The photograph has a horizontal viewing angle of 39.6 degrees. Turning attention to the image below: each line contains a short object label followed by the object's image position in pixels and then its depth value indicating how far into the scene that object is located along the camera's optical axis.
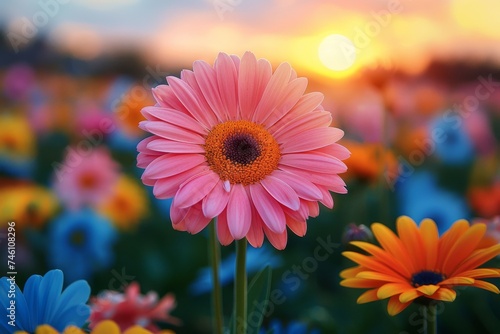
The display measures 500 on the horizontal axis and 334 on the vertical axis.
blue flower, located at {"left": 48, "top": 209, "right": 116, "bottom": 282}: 0.83
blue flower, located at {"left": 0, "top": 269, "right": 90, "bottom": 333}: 0.36
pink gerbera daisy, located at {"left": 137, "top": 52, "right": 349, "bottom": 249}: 0.36
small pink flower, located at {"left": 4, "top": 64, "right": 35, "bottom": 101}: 1.37
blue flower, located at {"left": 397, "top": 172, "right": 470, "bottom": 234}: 0.93
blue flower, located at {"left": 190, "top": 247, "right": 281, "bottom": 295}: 0.76
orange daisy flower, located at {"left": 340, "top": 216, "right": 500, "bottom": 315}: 0.37
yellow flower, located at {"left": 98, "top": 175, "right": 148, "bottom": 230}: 0.97
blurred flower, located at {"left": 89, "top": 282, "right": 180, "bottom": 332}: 0.47
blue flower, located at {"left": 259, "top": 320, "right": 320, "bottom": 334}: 0.50
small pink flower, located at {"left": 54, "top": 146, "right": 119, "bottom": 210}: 0.96
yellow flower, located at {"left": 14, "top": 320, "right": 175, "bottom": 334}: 0.30
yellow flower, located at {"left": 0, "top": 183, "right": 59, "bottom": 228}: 0.87
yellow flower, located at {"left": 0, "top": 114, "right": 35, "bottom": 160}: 1.13
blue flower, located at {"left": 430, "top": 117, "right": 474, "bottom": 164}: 1.18
